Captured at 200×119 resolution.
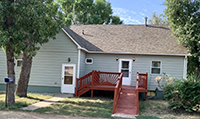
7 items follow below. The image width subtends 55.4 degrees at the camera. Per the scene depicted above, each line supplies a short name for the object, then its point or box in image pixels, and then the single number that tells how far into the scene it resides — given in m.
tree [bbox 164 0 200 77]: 12.53
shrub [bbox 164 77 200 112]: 8.55
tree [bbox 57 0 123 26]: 28.42
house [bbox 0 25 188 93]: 12.81
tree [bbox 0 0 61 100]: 7.98
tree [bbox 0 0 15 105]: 7.78
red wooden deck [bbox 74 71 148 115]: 10.55
